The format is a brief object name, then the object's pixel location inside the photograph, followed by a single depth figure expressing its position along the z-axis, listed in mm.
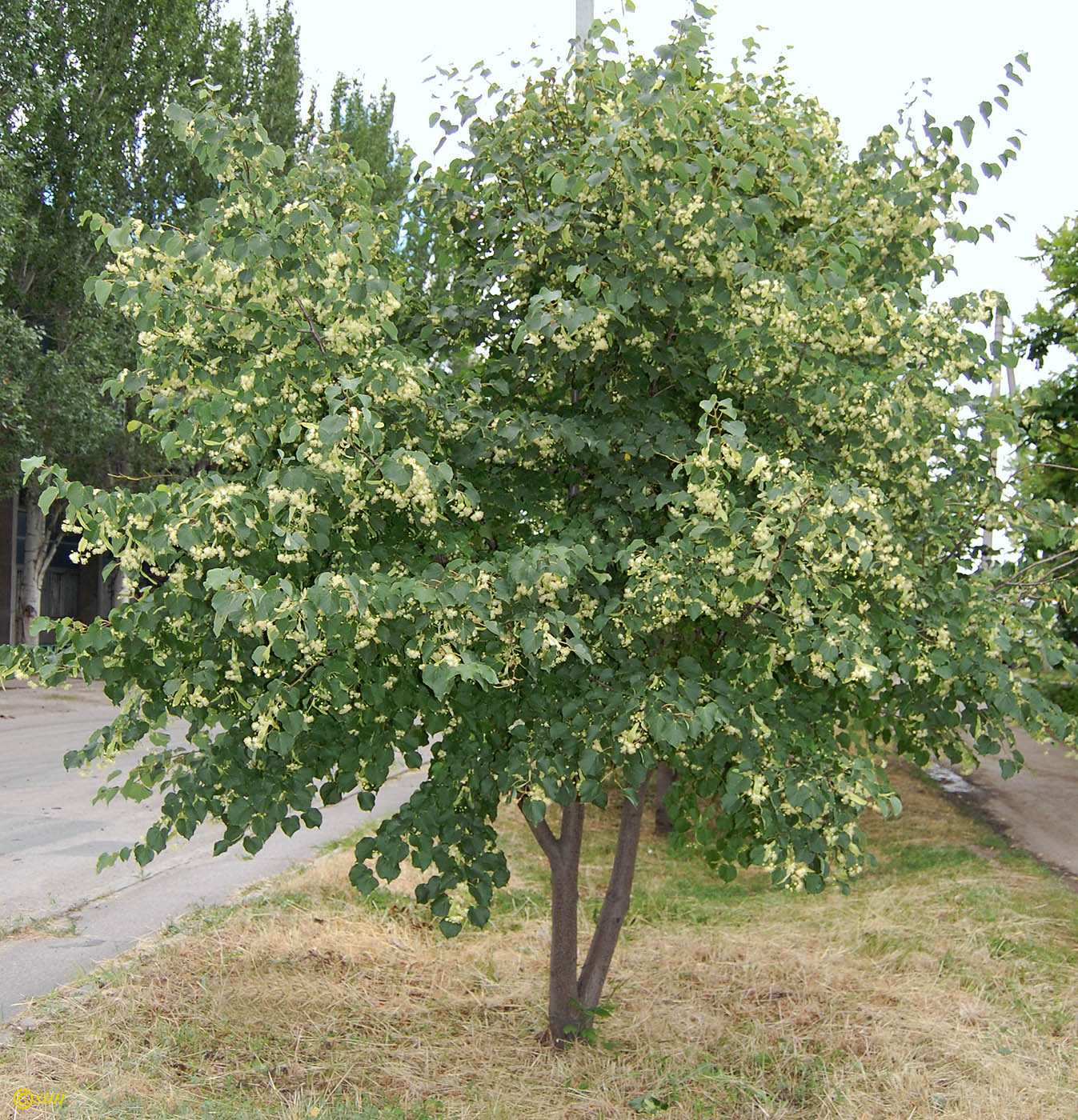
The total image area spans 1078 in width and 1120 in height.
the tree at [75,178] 20781
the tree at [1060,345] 13969
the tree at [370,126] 28766
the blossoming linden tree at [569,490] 3484
